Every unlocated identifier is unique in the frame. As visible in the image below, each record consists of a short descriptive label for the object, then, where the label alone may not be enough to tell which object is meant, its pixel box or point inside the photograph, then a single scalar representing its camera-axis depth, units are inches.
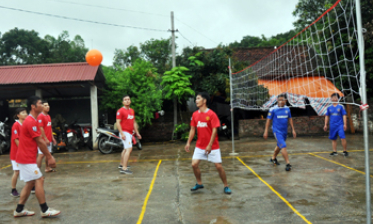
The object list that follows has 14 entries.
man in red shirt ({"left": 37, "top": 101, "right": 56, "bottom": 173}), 252.5
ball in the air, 374.6
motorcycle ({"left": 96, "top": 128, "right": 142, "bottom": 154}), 404.5
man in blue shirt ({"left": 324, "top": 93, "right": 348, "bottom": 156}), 307.0
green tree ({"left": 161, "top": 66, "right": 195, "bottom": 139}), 485.1
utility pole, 519.5
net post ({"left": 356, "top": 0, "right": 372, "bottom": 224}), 120.6
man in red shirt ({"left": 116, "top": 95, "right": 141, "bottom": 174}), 264.8
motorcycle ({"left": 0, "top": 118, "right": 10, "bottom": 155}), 451.8
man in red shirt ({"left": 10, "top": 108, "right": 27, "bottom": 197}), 182.2
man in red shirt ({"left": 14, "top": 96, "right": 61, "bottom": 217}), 153.8
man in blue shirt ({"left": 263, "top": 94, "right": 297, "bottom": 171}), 259.1
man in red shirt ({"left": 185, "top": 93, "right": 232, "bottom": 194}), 189.9
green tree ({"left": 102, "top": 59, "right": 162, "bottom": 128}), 461.4
